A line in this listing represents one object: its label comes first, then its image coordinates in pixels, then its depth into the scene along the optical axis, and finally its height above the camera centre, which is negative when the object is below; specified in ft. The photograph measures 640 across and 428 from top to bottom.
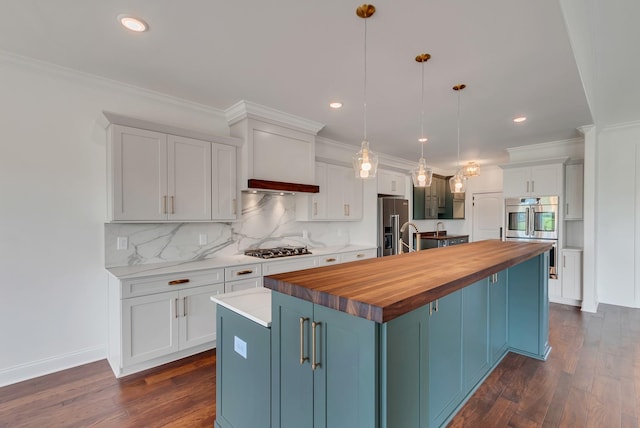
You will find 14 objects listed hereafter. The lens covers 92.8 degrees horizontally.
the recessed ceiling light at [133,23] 6.25 +3.95
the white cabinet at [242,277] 10.07 -2.27
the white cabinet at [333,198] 14.15 +0.63
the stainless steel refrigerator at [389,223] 16.57 -0.72
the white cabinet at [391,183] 17.26 +1.66
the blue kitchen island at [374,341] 3.62 -1.87
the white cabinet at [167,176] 8.68 +1.09
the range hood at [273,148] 11.17 +2.48
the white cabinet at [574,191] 15.23 +1.02
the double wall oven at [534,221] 15.44 -0.52
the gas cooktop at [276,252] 11.66 -1.66
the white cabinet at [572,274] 14.69 -3.05
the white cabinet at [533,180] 15.43 +1.64
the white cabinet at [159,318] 8.18 -3.10
